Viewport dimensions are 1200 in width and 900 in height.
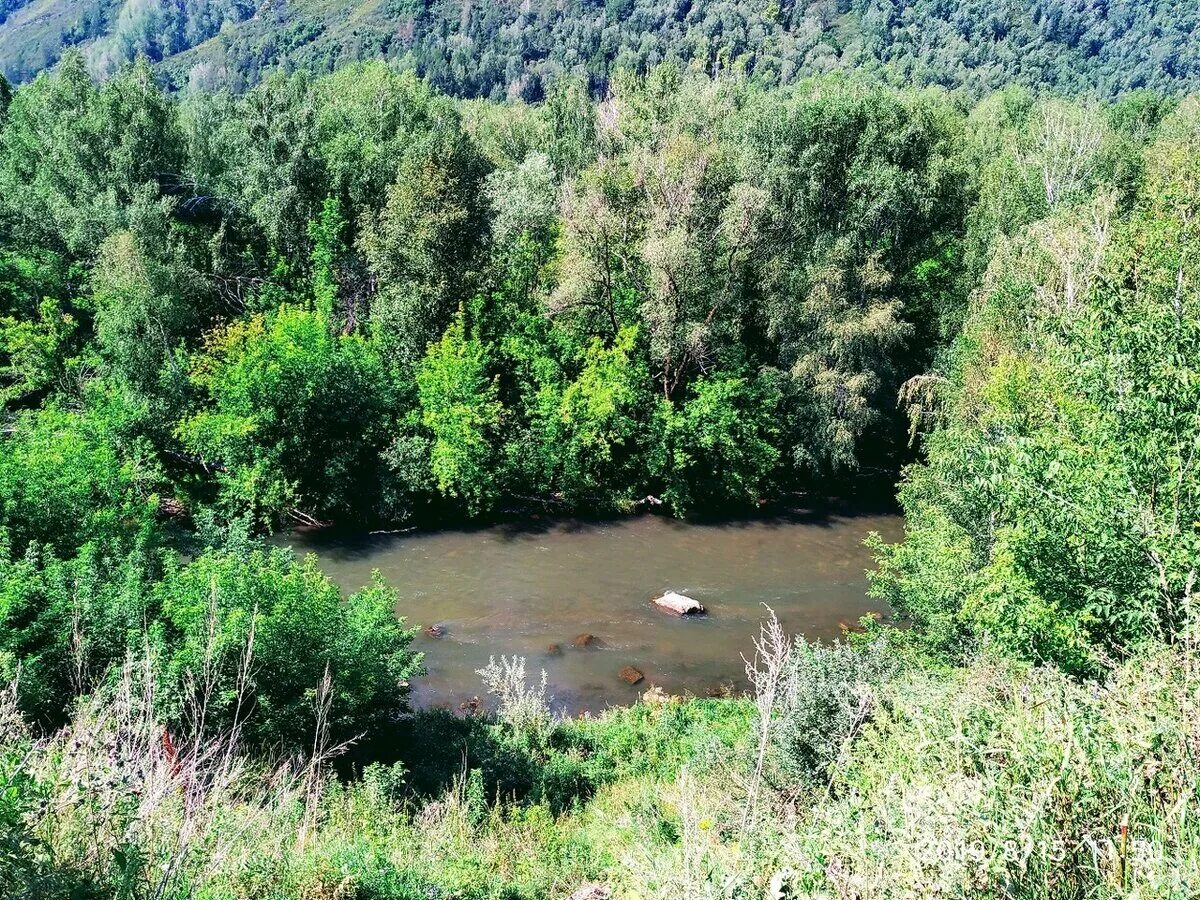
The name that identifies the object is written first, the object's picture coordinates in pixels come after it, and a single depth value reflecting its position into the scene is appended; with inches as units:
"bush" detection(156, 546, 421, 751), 535.8
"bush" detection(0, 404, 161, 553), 608.7
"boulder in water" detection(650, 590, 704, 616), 987.3
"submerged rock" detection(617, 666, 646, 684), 863.3
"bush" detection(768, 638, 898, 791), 529.7
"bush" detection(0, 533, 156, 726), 513.0
